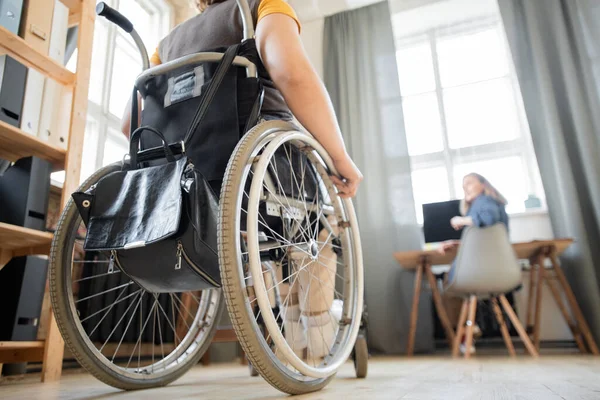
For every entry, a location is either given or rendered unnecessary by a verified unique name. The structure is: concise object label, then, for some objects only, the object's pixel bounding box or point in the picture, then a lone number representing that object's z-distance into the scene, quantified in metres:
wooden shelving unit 1.31
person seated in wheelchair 0.87
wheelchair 0.69
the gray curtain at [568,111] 2.58
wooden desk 2.36
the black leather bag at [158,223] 0.75
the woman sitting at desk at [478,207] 2.54
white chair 2.23
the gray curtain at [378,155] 2.90
